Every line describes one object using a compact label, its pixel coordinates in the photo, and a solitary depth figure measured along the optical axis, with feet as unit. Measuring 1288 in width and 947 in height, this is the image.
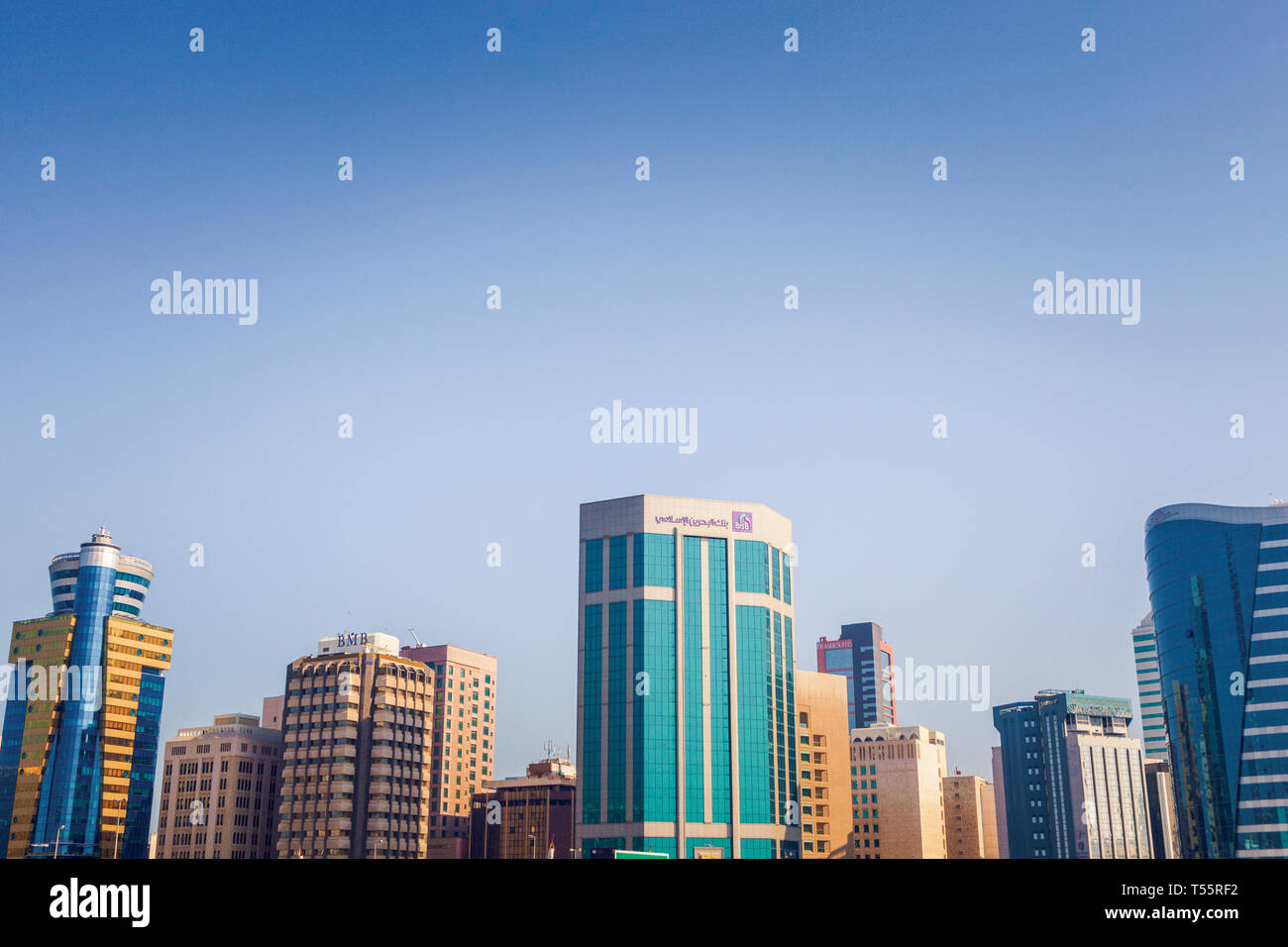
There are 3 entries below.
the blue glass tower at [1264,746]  634.84
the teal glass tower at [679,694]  599.16
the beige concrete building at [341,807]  635.66
